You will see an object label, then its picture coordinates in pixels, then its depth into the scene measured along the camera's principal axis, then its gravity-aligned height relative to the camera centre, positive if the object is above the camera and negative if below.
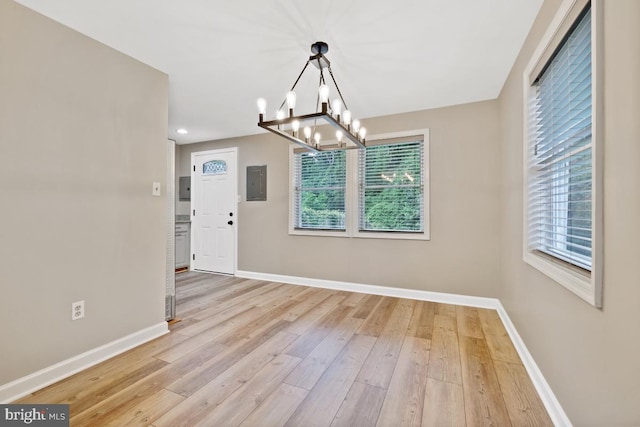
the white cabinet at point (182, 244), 5.27 -0.62
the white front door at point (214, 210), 4.97 +0.03
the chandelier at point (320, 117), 1.92 +0.72
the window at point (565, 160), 1.30 +0.30
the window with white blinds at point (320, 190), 4.13 +0.33
